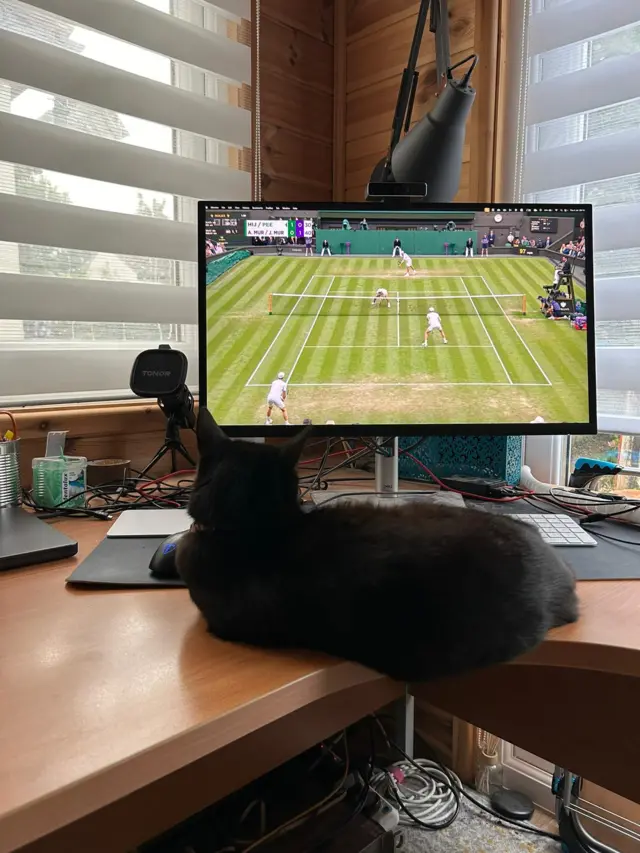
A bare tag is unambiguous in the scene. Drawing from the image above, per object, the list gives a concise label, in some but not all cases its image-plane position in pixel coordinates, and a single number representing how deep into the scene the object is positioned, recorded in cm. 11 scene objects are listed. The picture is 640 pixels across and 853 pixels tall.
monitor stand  106
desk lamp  112
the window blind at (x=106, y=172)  130
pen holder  108
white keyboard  89
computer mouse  76
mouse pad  74
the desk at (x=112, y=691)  39
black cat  55
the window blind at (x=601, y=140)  137
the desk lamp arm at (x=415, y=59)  115
